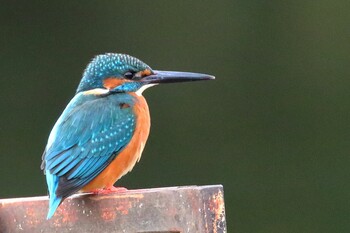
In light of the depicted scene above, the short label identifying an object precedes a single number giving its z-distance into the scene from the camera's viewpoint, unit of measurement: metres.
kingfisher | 7.40
